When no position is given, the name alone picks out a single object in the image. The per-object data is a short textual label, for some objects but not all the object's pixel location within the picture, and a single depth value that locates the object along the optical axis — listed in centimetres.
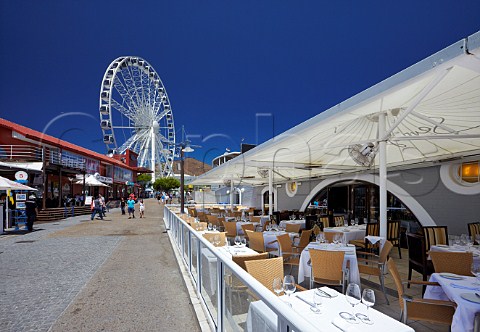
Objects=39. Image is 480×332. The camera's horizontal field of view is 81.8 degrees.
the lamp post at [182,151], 1119
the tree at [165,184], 5478
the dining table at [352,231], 704
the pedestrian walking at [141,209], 1823
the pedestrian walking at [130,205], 1765
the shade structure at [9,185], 1084
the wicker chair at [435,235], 569
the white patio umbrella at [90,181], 2368
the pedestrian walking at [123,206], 2001
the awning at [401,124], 296
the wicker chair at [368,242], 611
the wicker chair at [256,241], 556
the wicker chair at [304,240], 569
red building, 1755
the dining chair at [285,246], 521
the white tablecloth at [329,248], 402
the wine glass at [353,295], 199
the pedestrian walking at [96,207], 1662
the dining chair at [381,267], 403
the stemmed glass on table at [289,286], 222
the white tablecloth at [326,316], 150
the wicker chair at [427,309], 262
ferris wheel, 3231
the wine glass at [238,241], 484
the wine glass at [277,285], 219
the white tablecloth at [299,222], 896
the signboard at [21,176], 1483
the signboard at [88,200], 2178
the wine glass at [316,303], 212
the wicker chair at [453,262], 360
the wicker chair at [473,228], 662
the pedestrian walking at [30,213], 1182
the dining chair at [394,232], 717
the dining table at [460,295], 234
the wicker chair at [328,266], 375
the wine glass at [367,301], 190
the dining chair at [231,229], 771
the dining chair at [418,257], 429
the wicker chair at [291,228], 757
